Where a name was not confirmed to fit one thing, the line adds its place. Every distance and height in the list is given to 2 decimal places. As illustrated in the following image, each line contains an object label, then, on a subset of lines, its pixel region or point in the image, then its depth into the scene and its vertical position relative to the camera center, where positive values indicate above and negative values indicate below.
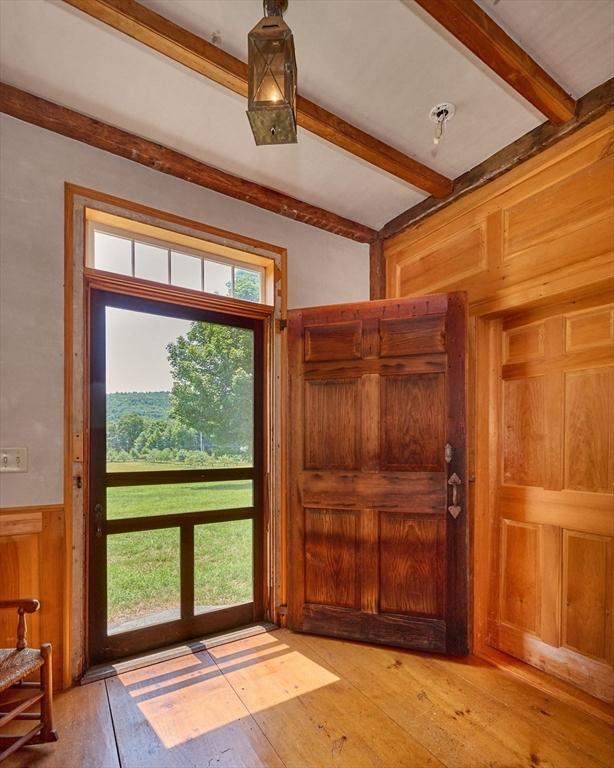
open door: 2.42 -0.53
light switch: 1.96 -0.34
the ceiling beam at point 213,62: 1.57 +1.40
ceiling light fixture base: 2.08 +1.43
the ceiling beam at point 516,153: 1.94 +1.31
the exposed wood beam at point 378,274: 3.28 +0.91
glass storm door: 2.32 -0.53
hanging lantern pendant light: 1.17 +0.91
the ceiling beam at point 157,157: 2.01 +1.33
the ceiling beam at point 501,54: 1.57 +1.41
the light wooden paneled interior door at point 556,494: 2.03 -0.58
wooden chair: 1.58 -1.19
